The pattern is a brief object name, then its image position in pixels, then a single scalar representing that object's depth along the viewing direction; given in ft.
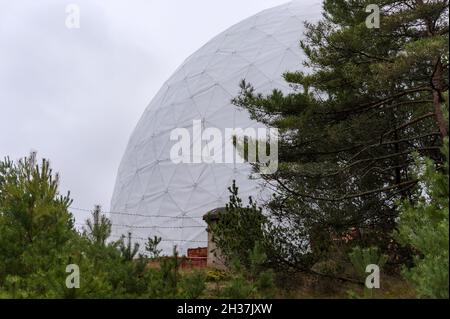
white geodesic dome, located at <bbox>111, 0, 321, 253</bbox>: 86.02
